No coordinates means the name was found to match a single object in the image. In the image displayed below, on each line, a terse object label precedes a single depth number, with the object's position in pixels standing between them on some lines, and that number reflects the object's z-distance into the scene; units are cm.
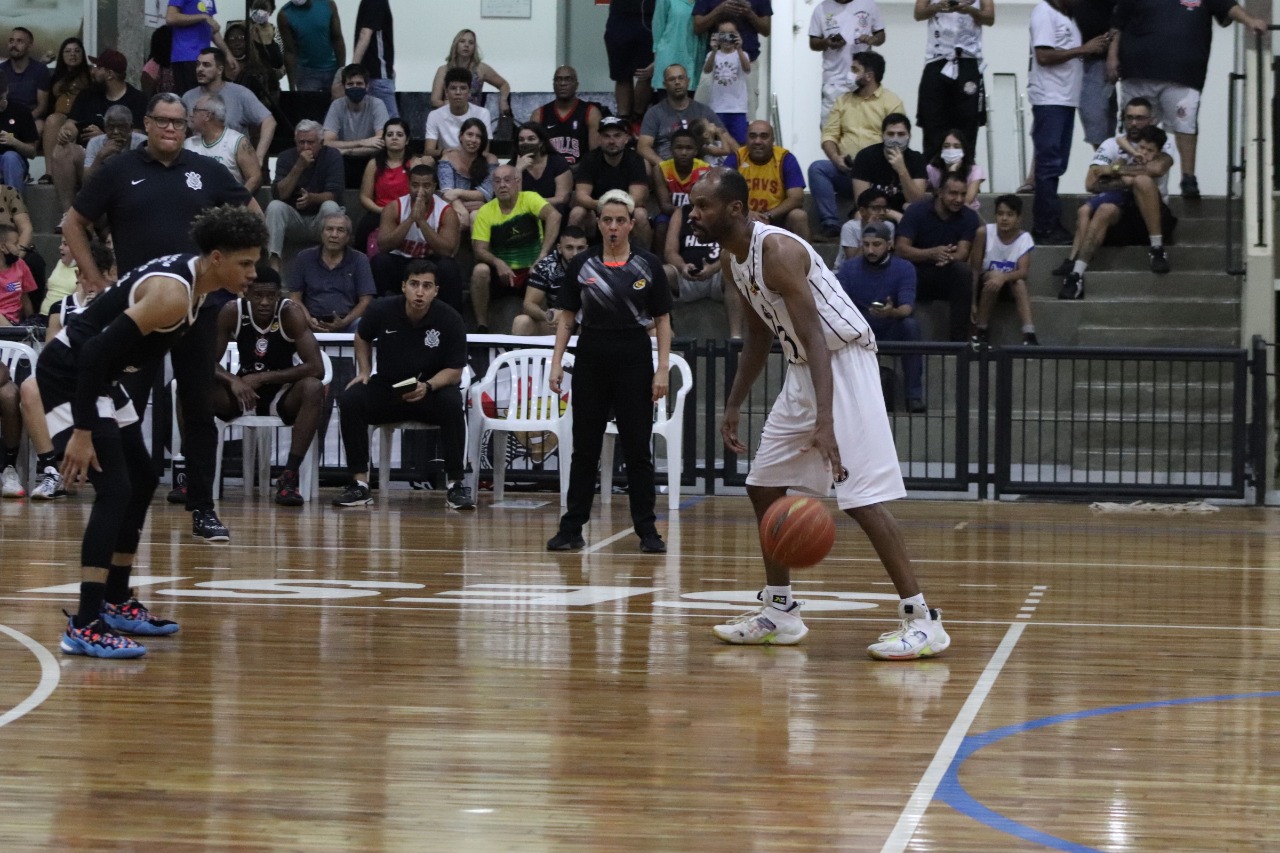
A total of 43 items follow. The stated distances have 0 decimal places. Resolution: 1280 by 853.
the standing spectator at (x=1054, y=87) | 1684
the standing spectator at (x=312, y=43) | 1970
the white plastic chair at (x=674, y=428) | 1366
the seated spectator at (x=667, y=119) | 1716
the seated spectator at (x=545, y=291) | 1505
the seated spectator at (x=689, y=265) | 1622
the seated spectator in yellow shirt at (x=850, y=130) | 1708
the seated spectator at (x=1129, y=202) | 1609
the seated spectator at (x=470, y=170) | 1695
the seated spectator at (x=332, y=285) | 1540
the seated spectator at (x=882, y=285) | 1520
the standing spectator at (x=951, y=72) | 1694
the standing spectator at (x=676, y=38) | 1758
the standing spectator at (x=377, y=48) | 1883
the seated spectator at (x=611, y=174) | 1625
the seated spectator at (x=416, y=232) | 1597
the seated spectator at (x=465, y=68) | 1838
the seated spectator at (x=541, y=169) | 1672
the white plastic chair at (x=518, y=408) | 1377
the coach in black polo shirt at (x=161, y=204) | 1002
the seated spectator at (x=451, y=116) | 1766
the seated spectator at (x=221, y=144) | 1666
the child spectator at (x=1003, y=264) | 1582
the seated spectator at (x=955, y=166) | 1623
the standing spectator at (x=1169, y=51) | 1605
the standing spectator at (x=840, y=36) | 1770
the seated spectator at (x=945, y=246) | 1568
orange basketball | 689
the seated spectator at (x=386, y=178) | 1675
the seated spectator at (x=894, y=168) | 1658
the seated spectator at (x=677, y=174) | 1647
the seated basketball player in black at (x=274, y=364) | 1364
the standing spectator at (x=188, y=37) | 1864
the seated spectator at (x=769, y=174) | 1639
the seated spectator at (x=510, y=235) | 1609
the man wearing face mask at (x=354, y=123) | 1794
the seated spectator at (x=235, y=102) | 1780
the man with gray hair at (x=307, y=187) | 1700
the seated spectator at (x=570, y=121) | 1761
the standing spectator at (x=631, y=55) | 1816
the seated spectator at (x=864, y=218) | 1596
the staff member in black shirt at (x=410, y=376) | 1357
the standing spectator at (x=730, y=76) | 1744
